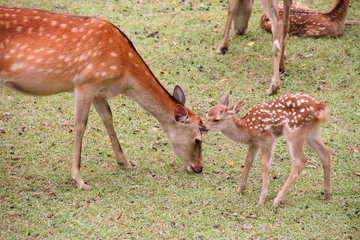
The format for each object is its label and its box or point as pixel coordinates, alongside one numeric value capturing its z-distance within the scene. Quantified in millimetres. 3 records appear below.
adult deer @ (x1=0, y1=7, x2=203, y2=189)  11562
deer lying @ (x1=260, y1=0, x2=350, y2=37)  19406
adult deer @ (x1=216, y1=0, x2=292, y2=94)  16203
